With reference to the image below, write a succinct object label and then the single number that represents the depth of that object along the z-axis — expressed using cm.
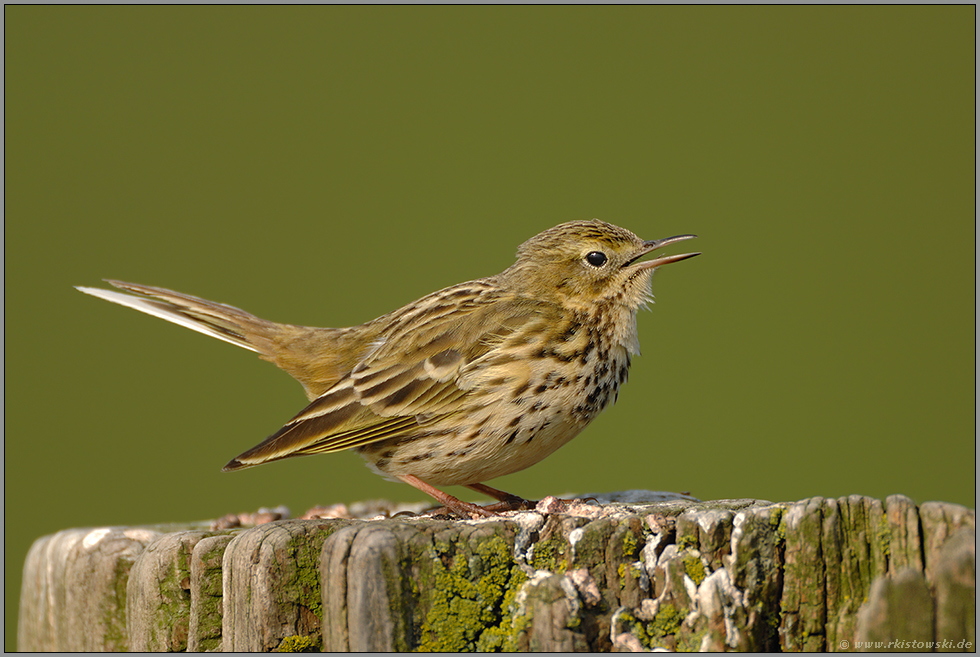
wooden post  545
